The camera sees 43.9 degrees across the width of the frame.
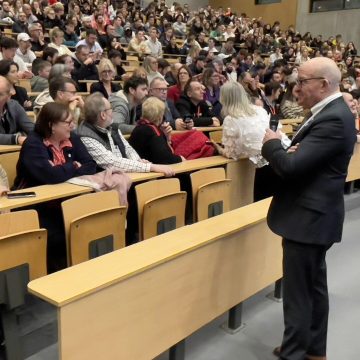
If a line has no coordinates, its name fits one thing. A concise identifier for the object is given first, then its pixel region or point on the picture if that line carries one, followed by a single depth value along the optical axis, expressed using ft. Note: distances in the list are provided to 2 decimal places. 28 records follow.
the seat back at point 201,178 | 9.21
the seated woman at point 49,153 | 8.04
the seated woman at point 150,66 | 18.55
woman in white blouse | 10.82
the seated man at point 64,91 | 10.53
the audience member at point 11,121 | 9.75
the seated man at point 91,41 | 22.24
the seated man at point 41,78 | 15.94
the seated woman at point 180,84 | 16.15
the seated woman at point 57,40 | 20.72
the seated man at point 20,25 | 25.64
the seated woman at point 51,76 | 11.55
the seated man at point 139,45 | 29.13
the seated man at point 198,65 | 23.77
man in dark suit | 5.15
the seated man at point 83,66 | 19.47
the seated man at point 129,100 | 12.59
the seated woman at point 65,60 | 15.65
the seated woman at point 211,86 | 16.75
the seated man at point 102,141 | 9.23
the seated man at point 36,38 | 22.99
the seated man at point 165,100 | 12.44
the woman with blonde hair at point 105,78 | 15.15
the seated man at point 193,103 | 14.57
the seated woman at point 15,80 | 12.58
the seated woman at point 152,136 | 10.03
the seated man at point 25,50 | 19.84
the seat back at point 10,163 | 9.00
